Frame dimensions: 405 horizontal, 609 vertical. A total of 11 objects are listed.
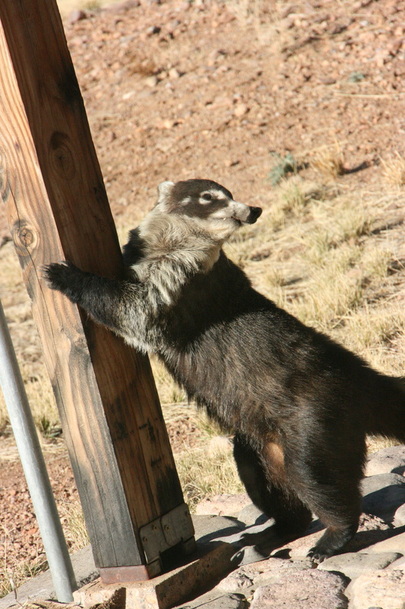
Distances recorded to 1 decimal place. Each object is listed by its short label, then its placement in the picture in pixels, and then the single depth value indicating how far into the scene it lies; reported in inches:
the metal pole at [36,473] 315.3
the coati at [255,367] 314.5
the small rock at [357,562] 290.5
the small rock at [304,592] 262.8
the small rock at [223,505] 403.9
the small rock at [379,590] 245.8
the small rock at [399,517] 342.3
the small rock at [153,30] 1298.0
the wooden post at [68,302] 271.1
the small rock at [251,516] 375.8
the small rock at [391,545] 303.2
